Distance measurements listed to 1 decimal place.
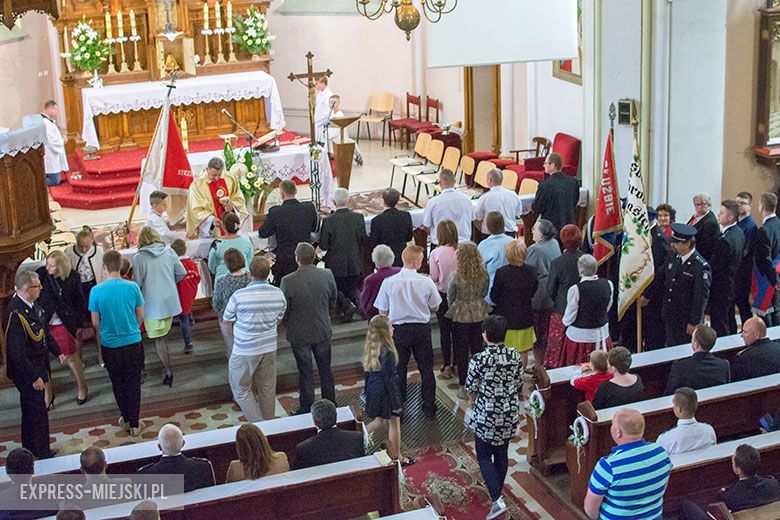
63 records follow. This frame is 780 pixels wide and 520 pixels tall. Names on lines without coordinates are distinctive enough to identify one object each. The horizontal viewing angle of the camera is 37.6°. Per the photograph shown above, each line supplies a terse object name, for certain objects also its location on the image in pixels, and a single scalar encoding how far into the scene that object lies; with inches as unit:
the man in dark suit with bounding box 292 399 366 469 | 259.1
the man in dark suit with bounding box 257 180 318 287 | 390.3
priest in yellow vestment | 423.2
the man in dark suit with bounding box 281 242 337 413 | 336.5
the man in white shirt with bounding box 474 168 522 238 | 413.4
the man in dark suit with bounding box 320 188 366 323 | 389.1
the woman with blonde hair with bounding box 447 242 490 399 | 340.8
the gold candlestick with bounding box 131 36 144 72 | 682.2
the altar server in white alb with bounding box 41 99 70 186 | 584.1
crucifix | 472.2
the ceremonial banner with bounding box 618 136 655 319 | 359.6
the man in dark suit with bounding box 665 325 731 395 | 293.1
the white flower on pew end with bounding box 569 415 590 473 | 279.7
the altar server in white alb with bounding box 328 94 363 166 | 614.2
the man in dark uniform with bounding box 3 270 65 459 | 319.0
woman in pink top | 365.1
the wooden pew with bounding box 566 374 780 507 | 283.7
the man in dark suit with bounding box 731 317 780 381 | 301.1
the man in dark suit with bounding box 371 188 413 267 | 394.0
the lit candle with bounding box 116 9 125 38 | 666.2
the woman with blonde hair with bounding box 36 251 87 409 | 347.3
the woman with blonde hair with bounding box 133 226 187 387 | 355.9
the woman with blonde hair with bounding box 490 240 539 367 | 343.9
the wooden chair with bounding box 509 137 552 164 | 597.9
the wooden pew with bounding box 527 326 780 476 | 312.0
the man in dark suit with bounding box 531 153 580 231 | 423.8
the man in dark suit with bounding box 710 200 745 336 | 369.4
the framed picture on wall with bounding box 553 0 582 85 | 566.0
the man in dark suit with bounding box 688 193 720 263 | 376.8
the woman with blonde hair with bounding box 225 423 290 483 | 249.3
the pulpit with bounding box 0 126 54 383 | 361.4
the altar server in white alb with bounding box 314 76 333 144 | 626.8
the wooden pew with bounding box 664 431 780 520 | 259.6
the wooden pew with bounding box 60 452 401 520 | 242.1
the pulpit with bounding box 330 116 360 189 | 578.9
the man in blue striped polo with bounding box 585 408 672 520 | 233.6
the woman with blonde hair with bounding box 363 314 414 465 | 301.7
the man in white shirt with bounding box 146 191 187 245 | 389.4
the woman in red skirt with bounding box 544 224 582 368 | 347.6
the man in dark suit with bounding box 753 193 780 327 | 380.5
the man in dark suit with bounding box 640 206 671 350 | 371.2
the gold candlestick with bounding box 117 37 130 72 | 673.6
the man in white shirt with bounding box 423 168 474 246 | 407.2
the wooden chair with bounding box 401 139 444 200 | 598.2
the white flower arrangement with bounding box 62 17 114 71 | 646.5
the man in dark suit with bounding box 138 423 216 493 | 247.0
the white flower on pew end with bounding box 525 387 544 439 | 303.6
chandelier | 292.5
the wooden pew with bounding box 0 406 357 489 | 264.5
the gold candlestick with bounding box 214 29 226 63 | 698.9
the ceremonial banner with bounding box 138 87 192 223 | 465.7
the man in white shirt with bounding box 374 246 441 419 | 332.8
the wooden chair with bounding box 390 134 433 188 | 616.1
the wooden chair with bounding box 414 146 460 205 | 573.8
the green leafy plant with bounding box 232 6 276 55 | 693.9
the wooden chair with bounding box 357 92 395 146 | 753.6
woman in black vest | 333.4
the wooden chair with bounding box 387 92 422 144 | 725.0
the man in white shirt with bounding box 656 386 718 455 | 255.9
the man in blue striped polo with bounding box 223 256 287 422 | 324.8
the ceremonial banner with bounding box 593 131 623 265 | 383.2
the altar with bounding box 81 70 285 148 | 647.1
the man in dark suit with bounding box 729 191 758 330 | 383.6
